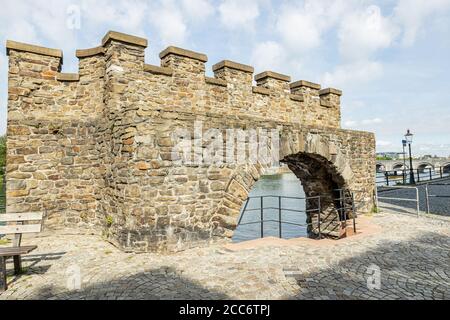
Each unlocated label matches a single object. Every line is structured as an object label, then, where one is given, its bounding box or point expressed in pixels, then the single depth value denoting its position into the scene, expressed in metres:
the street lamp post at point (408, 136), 16.22
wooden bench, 3.71
